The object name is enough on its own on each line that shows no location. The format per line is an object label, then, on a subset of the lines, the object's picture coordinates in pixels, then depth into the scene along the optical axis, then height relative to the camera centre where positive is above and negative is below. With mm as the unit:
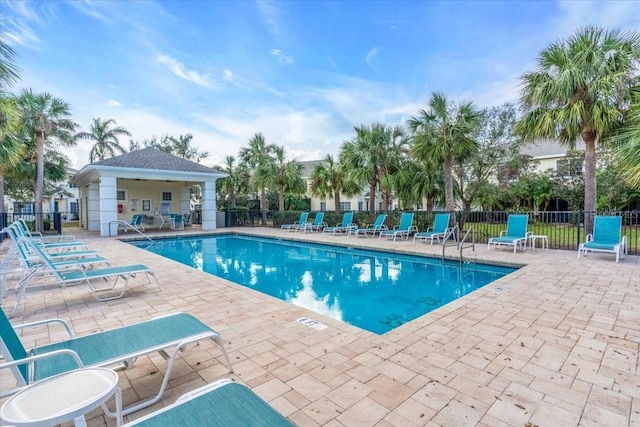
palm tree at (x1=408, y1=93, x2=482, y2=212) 12688 +2861
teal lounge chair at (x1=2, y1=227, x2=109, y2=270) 5660 -889
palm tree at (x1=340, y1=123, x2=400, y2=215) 15820 +2306
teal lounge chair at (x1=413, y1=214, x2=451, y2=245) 12180 -966
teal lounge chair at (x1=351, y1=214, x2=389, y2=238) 14859 -1206
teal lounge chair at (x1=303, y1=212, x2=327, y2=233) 17905 -1214
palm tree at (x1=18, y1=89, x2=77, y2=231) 17109 +4322
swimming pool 6129 -1972
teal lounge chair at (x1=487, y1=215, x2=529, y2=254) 9875 -918
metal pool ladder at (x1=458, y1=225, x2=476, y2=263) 9291 -1463
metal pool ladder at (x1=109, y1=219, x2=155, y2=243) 15630 -1667
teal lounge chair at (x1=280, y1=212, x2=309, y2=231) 18253 -1296
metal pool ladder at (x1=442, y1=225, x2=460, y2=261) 12069 -1382
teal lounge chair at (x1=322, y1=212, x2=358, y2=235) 16109 -1174
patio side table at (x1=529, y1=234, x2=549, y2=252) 9983 -1278
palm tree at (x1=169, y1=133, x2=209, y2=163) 34406 +5797
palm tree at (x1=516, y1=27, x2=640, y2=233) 8961 +3301
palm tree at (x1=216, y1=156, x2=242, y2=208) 24000 +1766
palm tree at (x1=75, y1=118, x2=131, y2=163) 29969 +5884
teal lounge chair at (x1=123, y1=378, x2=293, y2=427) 1605 -1087
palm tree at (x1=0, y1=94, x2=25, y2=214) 7945 +2105
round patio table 1376 -924
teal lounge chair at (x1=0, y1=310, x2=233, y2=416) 2084 -1153
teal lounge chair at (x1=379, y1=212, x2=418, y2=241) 13578 -1113
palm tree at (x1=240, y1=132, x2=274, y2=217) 21922 +3458
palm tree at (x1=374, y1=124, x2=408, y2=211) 15773 +2506
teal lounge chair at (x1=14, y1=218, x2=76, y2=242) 9680 -1303
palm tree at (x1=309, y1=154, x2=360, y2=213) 19569 +1350
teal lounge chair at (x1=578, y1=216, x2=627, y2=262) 8219 -916
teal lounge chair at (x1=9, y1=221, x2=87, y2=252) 8528 -1231
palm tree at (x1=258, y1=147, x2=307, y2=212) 20453 +1864
